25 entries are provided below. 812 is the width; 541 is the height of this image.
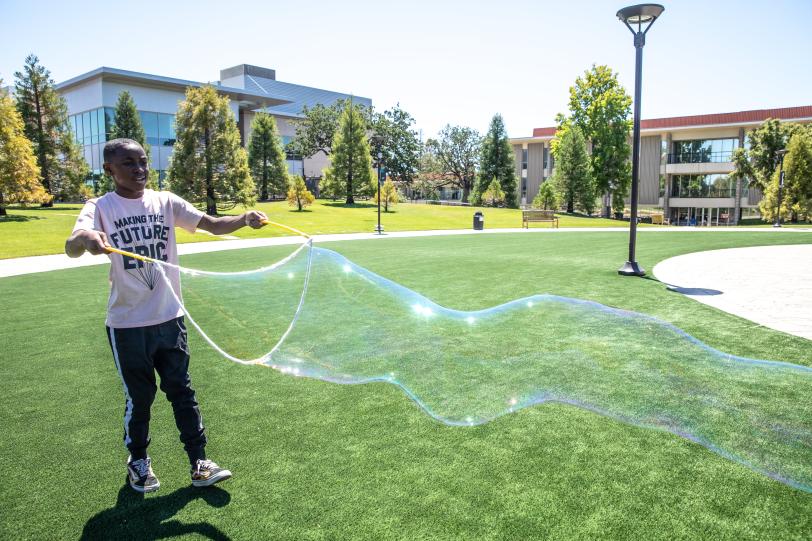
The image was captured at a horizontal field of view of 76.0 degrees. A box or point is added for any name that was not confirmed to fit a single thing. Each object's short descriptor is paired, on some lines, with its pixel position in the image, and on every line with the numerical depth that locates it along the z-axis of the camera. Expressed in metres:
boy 3.31
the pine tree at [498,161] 68.94
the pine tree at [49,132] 36.28
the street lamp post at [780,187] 37.47
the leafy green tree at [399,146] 76.44
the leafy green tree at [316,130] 67.06
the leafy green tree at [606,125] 55.12
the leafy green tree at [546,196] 54.12
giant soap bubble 4.27
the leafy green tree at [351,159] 53.06
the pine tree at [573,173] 54.50
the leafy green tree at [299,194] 44.84
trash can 36.69
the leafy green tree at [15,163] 28.30
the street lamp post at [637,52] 11.53
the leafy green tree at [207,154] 36.16
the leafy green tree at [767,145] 50.62
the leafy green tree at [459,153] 89.94
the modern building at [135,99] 47.31
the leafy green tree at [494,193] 63.88
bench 40.16
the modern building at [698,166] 57.34
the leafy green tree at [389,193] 49.88
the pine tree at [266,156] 52.12
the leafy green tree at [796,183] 40.97
